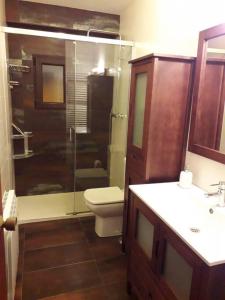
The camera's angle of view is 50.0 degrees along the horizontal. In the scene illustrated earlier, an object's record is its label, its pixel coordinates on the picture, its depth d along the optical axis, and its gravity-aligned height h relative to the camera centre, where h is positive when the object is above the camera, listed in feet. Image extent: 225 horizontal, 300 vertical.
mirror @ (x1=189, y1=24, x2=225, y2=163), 4.99 +0.18
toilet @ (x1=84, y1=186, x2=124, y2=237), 8.04 -3.49
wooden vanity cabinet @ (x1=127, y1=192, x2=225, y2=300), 3.26 -2.67
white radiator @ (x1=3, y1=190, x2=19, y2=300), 5.05 -3.23
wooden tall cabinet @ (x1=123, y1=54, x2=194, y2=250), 5.49 -0.23
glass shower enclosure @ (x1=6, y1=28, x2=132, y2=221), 10.25 -0.82
